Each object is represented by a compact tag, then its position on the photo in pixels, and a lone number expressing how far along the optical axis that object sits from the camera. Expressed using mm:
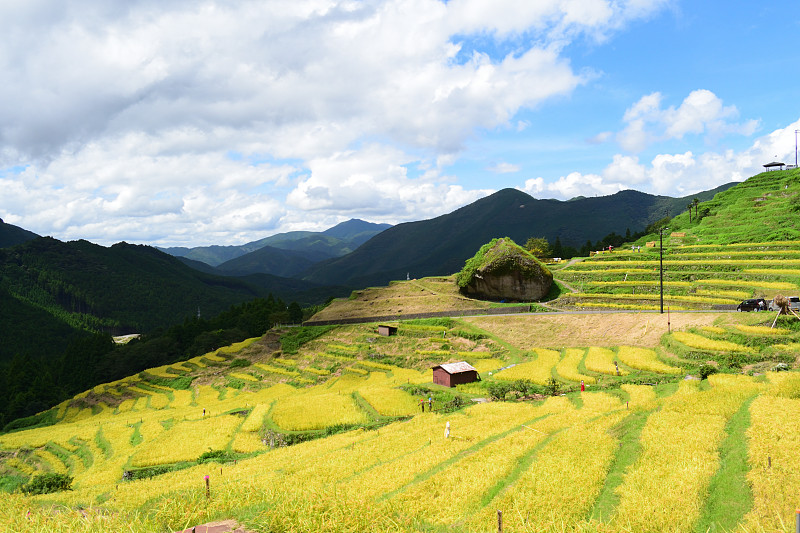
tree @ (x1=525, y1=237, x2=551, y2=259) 120556
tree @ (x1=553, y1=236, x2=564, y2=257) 128750
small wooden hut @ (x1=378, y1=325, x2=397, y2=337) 69500
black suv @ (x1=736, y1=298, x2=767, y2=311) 48438
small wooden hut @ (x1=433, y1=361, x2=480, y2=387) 44406
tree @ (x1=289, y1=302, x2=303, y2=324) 114188
